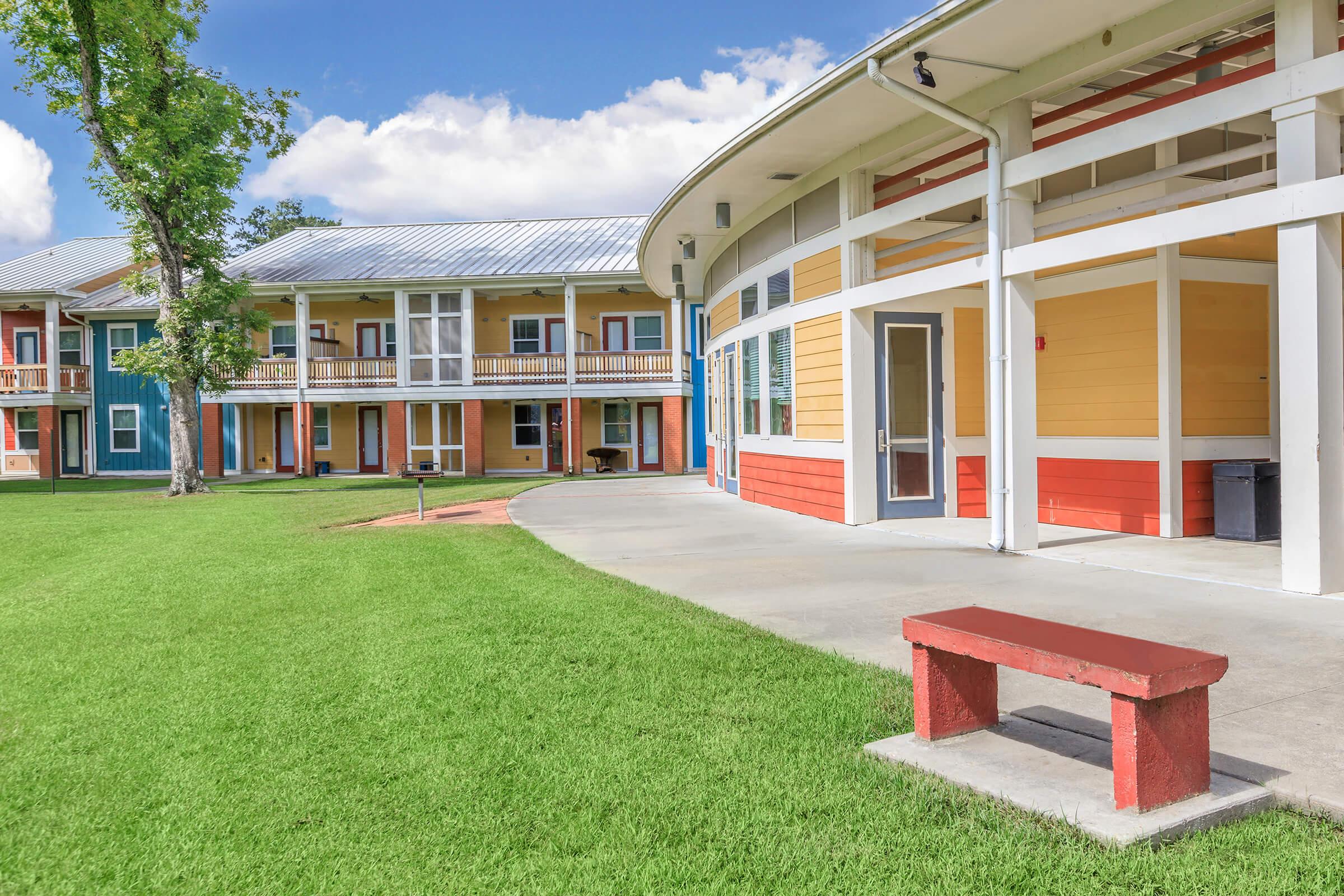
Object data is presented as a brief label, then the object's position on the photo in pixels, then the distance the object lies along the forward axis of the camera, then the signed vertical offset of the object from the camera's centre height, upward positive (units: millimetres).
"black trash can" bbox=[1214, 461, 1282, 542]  8852 -730
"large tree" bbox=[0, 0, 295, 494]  17953 +6547
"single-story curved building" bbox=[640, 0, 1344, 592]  6047 +1579
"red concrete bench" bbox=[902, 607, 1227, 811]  2822 -809
